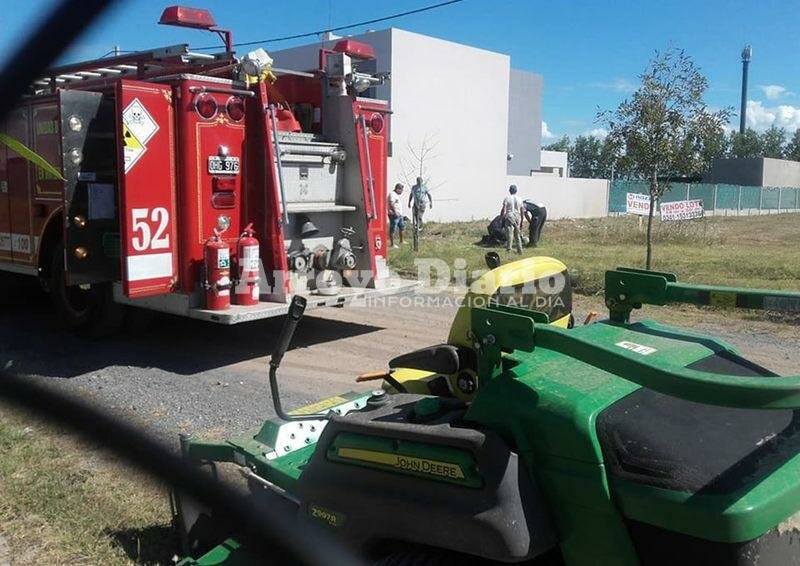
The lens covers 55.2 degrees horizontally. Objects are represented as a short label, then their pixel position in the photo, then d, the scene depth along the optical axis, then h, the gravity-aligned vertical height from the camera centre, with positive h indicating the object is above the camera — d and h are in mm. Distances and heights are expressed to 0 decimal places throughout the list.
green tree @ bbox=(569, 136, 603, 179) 120556 +5747
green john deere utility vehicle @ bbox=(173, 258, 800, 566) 1888 -736
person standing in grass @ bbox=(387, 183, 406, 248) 19188 -481
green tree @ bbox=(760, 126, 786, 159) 105188 +7578
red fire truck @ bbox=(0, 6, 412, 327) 6875 +24
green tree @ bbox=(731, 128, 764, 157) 97250 +6667
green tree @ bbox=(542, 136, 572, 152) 127125 +8094
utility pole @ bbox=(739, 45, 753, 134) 96688 +14754
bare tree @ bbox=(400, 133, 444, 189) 31078 +1393
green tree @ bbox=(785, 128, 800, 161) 107250 +7027
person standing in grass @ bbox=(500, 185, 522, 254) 18125 -557
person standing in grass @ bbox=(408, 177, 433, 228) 19500 -156
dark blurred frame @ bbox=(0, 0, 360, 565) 833 -248
